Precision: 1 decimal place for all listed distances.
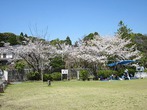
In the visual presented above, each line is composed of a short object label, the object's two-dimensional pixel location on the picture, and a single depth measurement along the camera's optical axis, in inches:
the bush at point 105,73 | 805.3
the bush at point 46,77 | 768.7
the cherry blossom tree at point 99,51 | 933.0
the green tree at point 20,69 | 803.9
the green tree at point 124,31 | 1199.4
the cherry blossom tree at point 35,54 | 850.0
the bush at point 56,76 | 793.2
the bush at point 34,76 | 788.1
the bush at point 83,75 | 766.7
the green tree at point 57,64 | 906.4
